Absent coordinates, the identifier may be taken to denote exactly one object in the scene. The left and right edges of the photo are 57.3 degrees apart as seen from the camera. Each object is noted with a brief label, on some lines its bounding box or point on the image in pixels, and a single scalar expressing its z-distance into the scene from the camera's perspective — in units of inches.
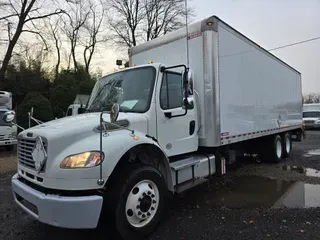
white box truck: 136.9
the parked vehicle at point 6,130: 546.3
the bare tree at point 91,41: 1480.1
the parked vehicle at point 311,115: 1016.7
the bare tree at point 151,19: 1280.8
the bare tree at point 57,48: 1241.4
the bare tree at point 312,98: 3253.0
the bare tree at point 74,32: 1421.0
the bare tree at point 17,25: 908.6
